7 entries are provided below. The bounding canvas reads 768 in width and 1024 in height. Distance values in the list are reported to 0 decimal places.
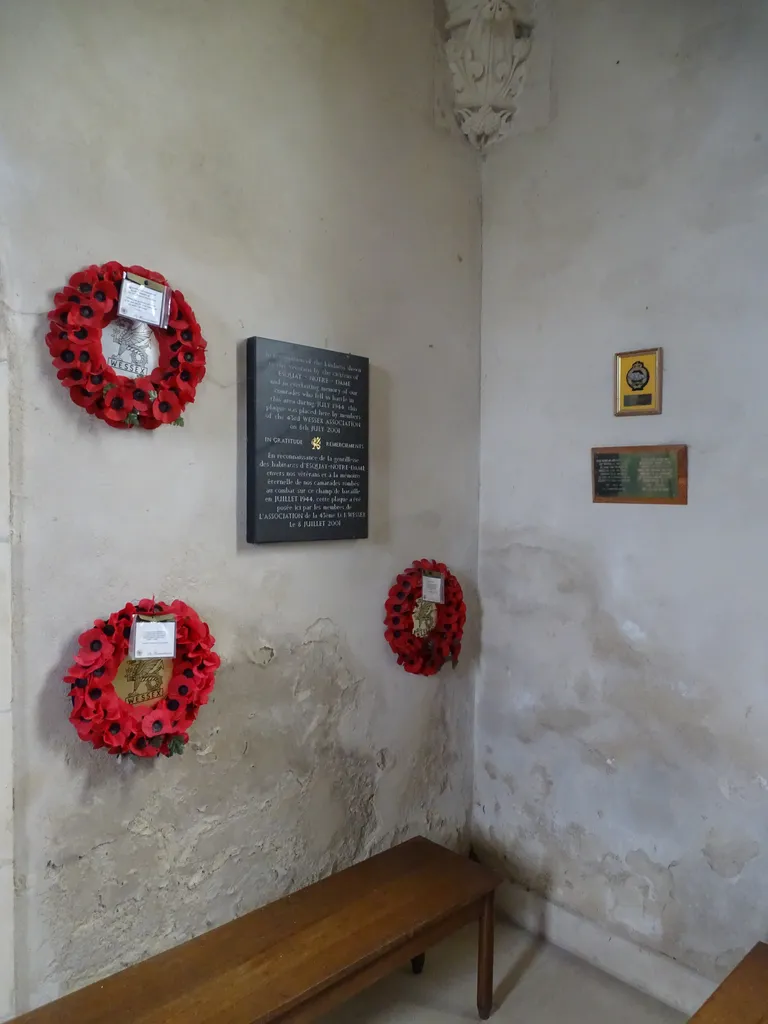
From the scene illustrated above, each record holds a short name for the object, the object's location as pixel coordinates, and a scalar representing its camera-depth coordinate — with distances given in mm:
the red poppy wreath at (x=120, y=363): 1395
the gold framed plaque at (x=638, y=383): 1972
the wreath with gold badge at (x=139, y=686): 1417
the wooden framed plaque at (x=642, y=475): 1927
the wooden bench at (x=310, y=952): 1412
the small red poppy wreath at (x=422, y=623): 2146
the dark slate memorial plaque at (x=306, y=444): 1763
